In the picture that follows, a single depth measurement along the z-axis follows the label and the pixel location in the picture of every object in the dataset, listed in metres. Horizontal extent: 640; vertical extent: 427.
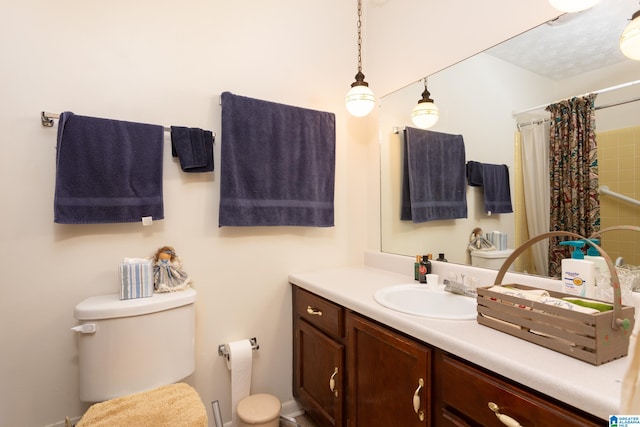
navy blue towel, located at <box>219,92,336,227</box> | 1.55
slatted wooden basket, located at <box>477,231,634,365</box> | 0.72
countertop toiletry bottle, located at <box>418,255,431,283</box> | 1.54
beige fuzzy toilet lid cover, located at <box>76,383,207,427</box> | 1.02
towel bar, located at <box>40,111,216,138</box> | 1.24
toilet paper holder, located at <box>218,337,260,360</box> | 1.58
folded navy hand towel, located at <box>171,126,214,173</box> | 1.44
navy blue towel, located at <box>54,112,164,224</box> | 1.24
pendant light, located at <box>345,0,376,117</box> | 1.60
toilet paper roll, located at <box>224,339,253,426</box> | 1.55
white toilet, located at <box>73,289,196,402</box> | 1.18
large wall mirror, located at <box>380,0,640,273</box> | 1.02
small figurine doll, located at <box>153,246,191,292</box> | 1.37
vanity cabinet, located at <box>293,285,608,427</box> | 0.74
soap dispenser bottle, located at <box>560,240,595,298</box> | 0.94
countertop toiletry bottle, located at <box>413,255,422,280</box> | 1.57
